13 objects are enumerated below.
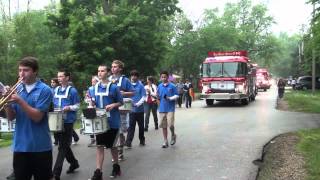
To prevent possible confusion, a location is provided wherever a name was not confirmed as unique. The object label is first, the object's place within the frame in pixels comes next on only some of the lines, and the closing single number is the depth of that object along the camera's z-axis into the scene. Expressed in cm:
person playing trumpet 538
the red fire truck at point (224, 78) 2838
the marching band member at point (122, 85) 1008
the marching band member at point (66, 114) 877
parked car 6027
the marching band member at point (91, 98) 880
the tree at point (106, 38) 3114
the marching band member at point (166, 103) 1241
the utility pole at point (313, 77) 4183
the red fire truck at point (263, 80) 6369
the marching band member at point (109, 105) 848
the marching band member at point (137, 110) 1200
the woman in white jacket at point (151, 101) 1705
